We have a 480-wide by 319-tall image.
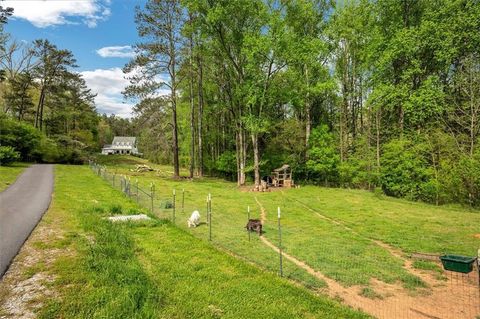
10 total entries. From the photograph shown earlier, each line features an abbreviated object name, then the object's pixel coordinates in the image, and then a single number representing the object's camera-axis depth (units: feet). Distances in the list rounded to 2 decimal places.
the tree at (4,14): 94.24
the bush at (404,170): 72.02
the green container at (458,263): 19.86
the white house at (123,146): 298.97
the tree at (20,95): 132.57
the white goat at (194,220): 38.75
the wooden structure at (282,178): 90.58
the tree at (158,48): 91.91
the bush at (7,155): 93.33
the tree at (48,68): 135.88
